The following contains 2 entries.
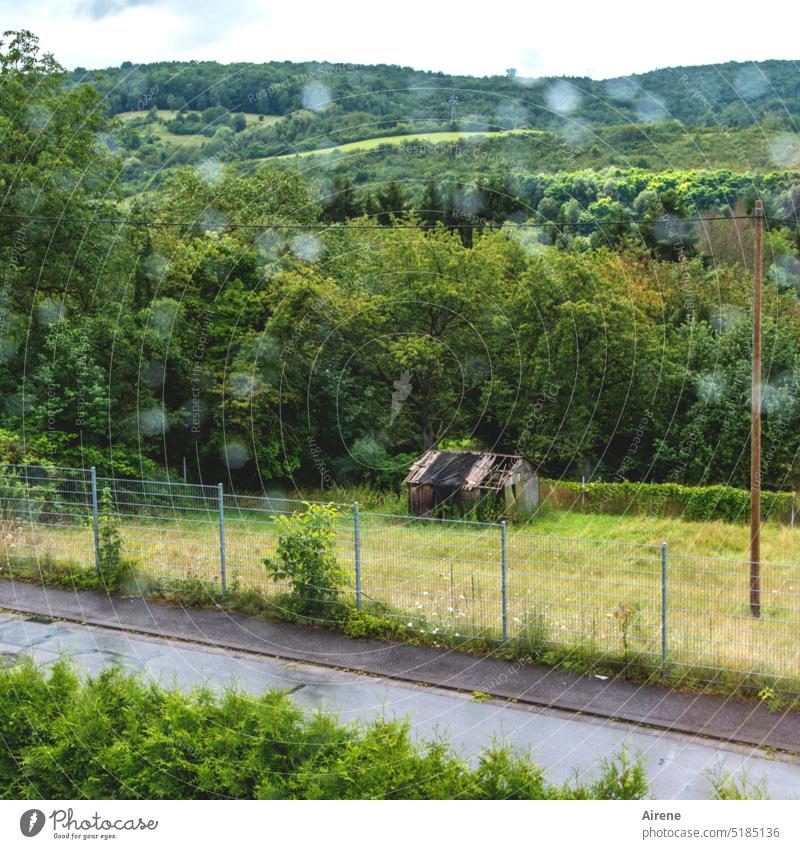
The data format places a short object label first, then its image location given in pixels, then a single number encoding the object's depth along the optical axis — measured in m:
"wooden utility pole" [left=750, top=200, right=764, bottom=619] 13.12
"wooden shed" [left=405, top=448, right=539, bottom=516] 23.14
